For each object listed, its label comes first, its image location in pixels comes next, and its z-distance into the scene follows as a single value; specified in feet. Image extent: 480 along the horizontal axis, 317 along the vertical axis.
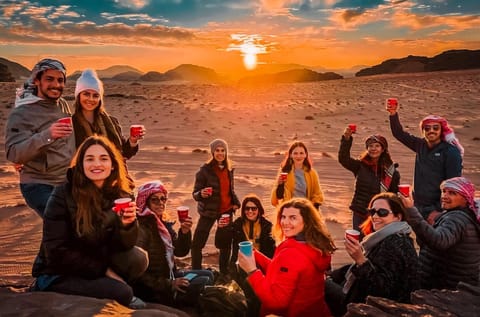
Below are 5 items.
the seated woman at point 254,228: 18.76
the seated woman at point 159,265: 14.58
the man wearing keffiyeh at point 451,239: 13.19
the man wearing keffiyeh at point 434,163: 18.60
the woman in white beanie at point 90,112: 14.96
